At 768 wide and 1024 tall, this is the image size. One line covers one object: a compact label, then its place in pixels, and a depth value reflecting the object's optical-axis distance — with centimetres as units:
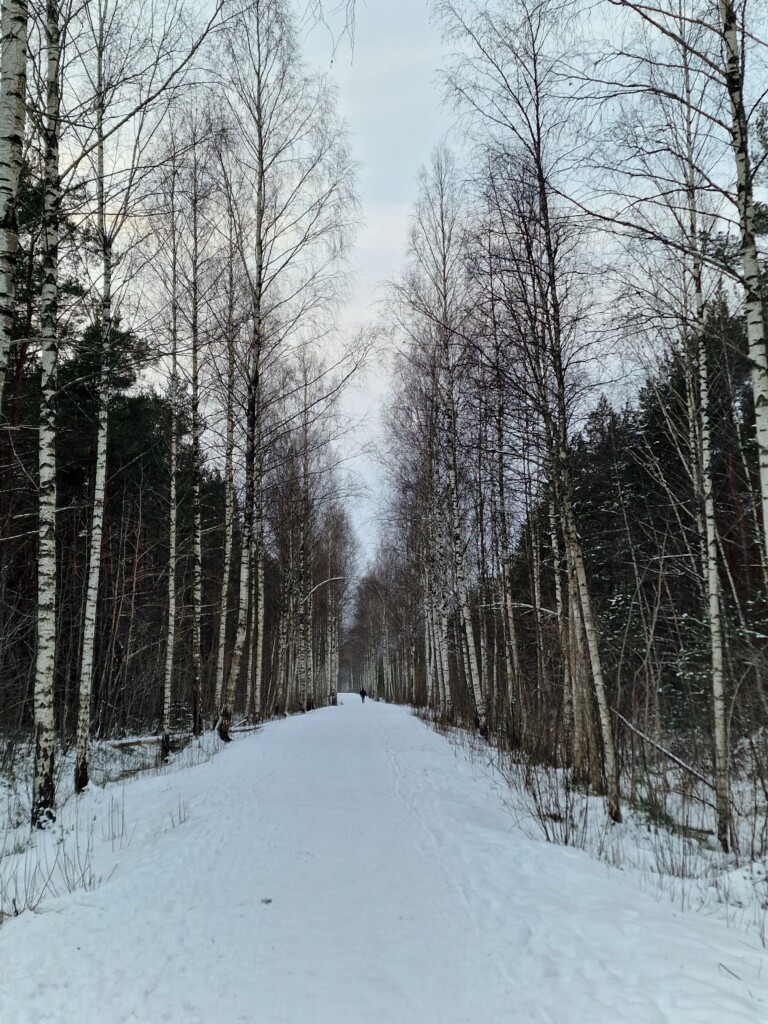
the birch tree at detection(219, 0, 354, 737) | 1170
